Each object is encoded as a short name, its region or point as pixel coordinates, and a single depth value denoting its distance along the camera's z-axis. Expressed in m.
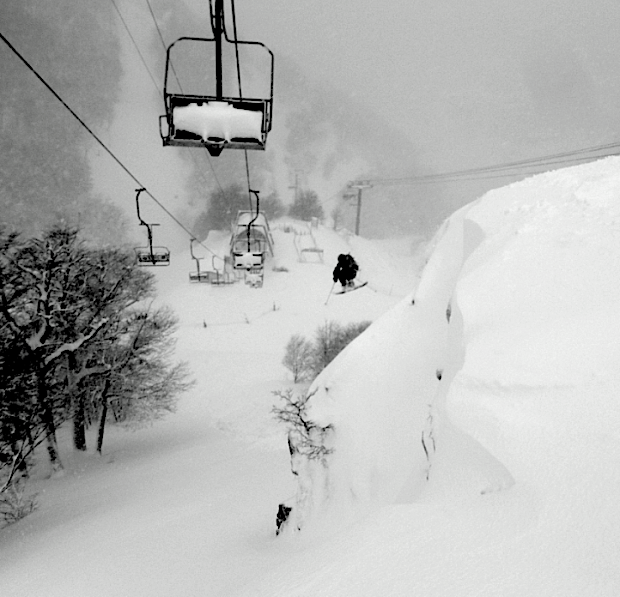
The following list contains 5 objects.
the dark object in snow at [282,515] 7.59
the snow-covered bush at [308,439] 7.81
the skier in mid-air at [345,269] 15.37
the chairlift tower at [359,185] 40.16
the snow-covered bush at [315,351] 22.83
